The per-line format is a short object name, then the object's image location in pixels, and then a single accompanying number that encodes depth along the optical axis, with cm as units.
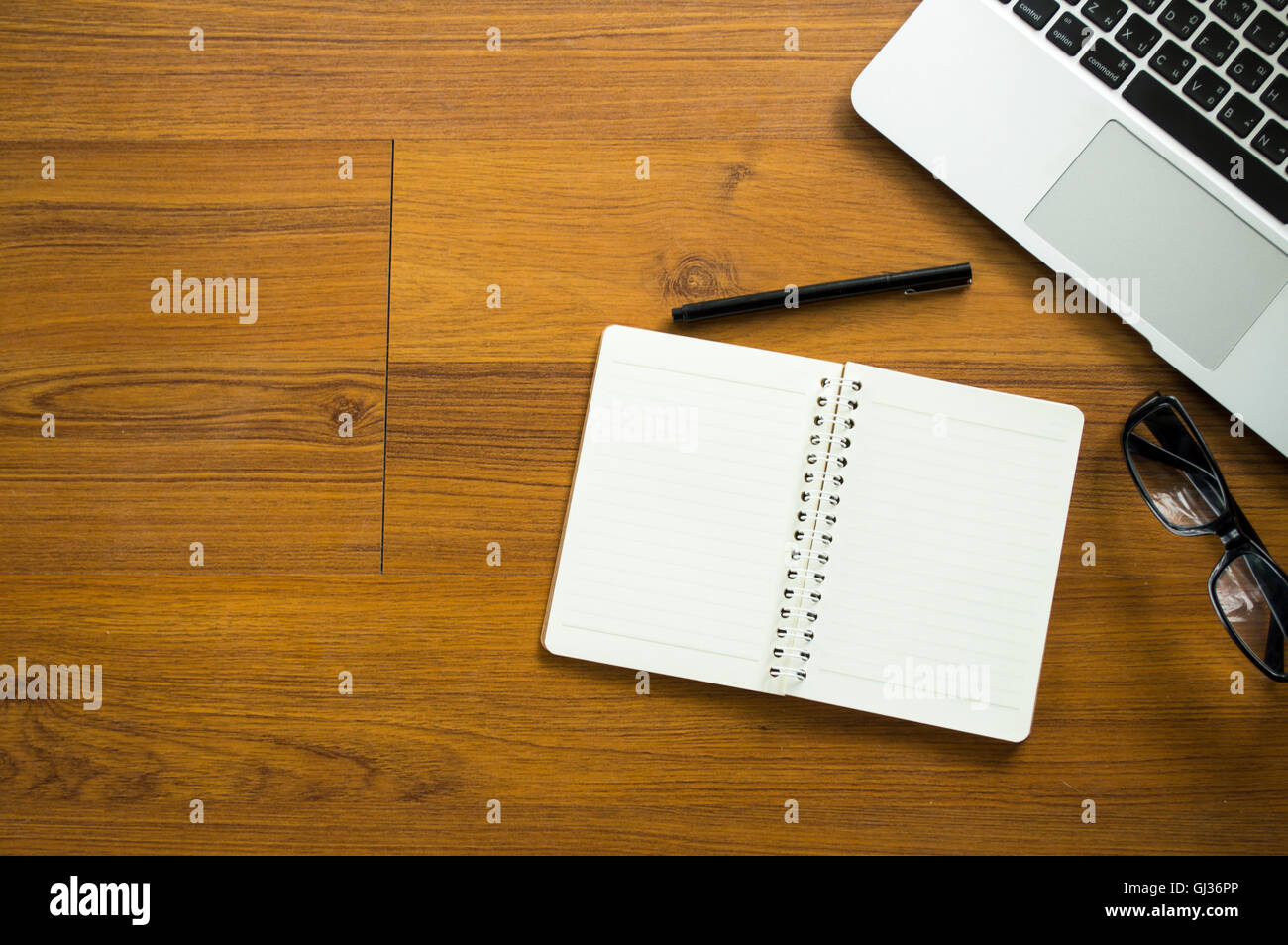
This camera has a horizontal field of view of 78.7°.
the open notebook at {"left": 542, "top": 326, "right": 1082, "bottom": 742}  72
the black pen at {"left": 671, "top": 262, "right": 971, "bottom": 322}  73
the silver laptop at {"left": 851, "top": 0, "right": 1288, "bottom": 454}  69
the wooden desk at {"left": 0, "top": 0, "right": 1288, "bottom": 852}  73
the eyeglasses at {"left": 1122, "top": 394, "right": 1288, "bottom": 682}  72
